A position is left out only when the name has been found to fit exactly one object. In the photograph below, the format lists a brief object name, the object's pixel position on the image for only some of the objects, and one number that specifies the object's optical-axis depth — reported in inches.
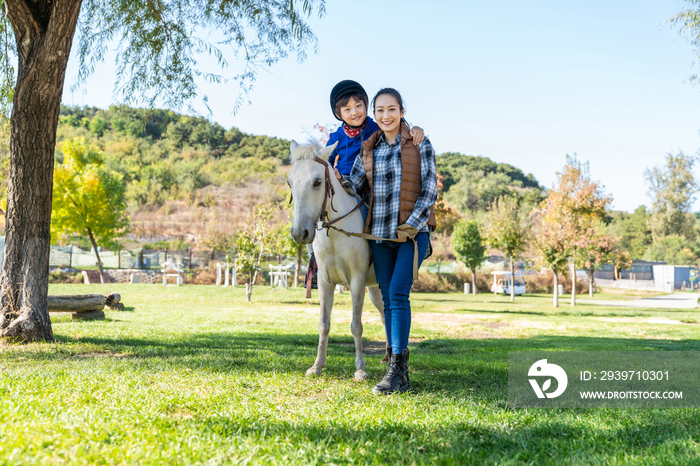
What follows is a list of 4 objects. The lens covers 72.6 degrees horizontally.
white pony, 149.8
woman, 152.0
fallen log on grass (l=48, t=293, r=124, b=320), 339.6
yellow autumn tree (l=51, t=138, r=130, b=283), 943.0
